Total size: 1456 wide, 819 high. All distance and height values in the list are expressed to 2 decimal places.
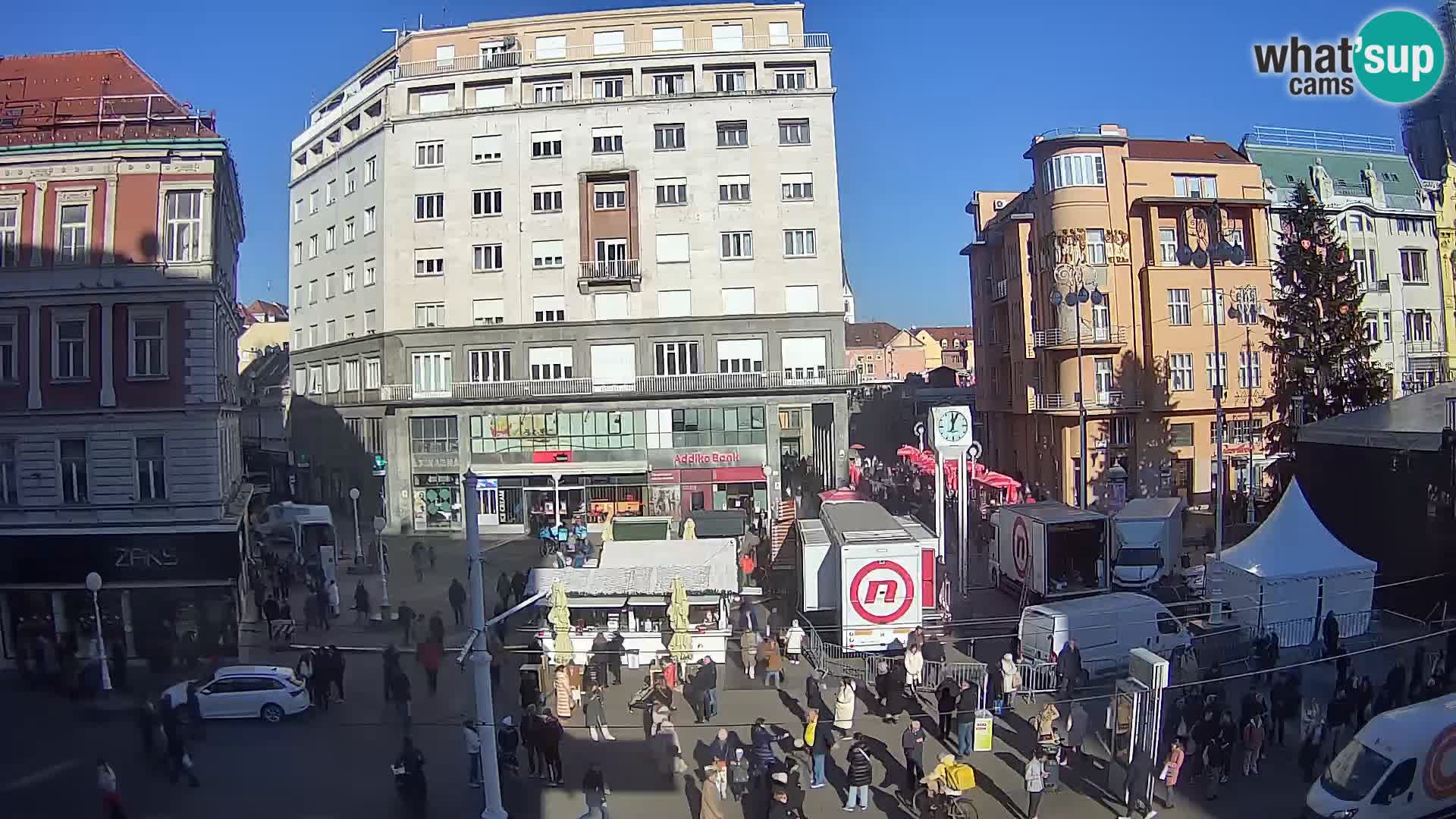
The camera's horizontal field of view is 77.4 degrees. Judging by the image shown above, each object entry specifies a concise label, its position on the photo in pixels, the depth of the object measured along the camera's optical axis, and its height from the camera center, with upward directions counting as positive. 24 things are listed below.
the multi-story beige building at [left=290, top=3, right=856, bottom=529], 40.19 +7.97
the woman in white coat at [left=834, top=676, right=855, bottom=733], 15.36 -4.59
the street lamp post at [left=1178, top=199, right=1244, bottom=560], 24.14 +5.09
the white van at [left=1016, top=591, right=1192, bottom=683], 17.34 -3.94
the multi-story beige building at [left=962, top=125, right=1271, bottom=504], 39.53 +5.16
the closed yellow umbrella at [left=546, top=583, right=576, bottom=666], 18.31 -3.55
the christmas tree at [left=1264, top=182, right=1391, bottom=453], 32.69 +3.11
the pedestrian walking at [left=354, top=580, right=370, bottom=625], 24.22 -4.07
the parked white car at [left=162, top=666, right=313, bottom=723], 16.75 -4.46
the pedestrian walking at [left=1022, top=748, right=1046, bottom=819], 12.13 -4.70
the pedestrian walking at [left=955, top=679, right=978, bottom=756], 14.70 -4.83
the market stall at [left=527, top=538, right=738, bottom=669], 19.53 -3.40
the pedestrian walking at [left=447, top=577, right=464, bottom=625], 24.39 -3.99
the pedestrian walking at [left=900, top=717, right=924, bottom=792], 13.16 -4.60
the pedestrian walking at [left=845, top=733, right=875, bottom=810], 12.77 -4.81
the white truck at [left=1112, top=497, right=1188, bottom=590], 25.05 -3.34
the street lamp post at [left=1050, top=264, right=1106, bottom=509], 37.91 +5.99
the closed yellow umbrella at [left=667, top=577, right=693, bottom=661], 18.58 -3.79
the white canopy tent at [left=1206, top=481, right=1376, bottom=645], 19.11 -3.31
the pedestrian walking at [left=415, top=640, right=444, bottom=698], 18.61 -4.37
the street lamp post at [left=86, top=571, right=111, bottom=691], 18.64 -3.12
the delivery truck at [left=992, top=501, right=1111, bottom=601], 22.94 -3.16
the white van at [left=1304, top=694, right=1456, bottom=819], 11.43 -4.49
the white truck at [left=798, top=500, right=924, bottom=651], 18.59 -3.14
